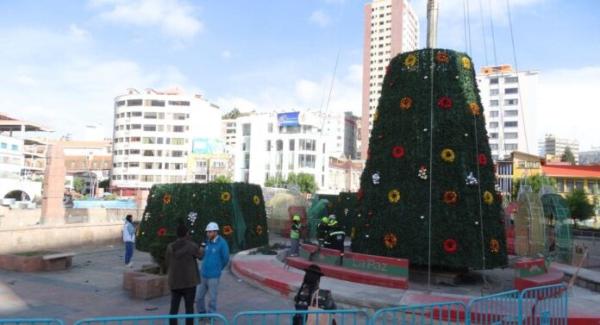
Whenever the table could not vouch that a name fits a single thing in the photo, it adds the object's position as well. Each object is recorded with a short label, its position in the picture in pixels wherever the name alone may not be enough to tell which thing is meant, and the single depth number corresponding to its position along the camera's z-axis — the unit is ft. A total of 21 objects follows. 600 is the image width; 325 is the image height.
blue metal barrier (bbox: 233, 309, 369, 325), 16.43
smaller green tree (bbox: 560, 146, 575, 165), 334.24
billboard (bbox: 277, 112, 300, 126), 275.18
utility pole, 41.30
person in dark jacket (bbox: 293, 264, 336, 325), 20.48
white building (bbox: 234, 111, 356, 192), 274.57
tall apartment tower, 449.06
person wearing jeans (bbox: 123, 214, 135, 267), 41.60
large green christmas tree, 35.96
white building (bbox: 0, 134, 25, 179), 215.10
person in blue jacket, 23.79
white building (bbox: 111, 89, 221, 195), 299.58
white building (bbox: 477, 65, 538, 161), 312.29
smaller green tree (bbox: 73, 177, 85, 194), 312.09
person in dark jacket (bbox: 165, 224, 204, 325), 21.98
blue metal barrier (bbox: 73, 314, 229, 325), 14.50
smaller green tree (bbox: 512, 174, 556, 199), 178.81
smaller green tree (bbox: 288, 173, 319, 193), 249.34
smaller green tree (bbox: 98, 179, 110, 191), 326.94
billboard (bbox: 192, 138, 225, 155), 298.35
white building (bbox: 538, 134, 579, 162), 621.76
